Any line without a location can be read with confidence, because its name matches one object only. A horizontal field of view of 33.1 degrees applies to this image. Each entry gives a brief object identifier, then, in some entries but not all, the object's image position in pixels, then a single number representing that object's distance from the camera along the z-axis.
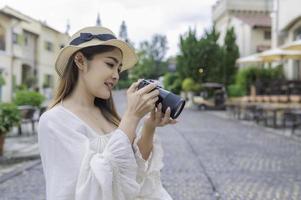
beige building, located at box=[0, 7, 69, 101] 31.69
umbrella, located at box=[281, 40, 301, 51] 15.92
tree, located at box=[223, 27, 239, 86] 33.69
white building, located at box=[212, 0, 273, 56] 38.56
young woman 1.62
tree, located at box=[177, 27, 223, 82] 32.75
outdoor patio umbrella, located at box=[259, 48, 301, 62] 20.02
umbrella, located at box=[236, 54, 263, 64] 22.70
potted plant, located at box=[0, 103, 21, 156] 9.64
